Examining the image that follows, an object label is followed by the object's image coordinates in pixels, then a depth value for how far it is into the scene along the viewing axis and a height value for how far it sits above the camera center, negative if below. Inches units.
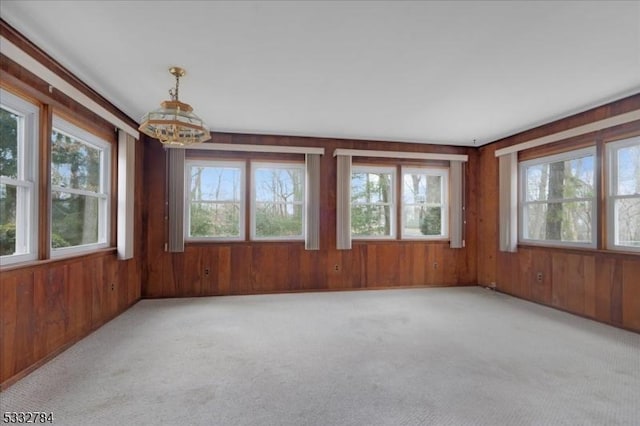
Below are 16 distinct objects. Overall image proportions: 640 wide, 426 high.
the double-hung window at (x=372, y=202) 201.8 +8.7
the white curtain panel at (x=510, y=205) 180.7 +5.9
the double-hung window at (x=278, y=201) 189.5 +8.9
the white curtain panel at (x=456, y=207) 205.6 +5.3
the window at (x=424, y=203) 207.5 +8.3
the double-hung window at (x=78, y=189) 109.6 +10.5
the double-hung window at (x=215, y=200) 182.9 +9.2
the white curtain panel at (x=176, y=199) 173.0 +9.3
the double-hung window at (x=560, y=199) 148.3 +8.2
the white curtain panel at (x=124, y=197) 142.8 +8.7
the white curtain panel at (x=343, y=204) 191.3 +7.0
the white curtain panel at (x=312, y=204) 187.8 +6.5
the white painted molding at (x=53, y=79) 79.9 +42.8
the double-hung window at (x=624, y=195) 129.1 +8.8
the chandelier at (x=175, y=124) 92.8 +28.8
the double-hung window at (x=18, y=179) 85.9 +10.8
